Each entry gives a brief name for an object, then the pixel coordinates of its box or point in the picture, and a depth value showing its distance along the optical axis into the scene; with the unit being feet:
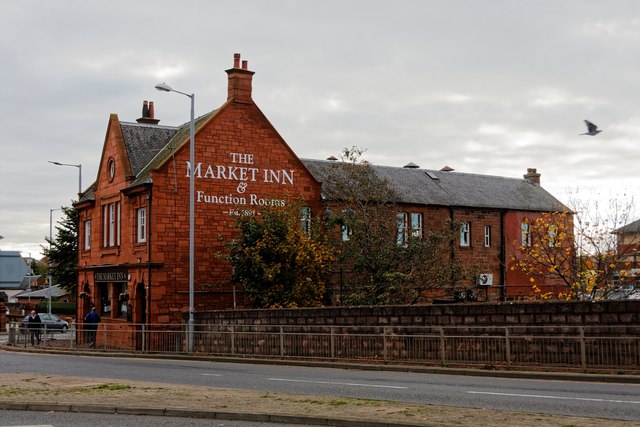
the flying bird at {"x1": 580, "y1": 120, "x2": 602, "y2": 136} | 70.99
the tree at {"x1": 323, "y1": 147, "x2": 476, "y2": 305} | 117.39
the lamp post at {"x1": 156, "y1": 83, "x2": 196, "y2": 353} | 101.90
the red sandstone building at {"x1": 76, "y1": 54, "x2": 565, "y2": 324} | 125.08
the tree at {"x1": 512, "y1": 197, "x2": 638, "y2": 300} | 109.60
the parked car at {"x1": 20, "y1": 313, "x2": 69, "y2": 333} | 191.83
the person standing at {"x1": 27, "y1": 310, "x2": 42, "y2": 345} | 131.13
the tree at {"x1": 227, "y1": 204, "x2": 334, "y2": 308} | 117.19
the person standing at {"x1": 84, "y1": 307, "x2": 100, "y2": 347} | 123.24
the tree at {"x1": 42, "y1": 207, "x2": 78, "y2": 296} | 232.32
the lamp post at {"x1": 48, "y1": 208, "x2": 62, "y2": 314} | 215.51
